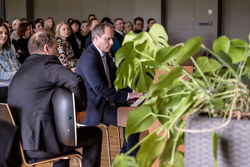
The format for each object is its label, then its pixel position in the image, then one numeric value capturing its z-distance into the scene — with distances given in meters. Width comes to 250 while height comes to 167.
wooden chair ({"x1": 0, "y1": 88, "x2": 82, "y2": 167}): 2.54
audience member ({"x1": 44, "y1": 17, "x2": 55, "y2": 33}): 9.68
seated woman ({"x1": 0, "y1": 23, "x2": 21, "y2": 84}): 5.16
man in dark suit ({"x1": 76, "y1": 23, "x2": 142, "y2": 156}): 3.61
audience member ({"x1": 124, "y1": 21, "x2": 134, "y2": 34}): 10.35
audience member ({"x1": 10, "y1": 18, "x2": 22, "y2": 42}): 8.01
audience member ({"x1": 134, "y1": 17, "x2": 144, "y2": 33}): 10.34
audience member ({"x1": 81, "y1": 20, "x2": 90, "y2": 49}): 9.93
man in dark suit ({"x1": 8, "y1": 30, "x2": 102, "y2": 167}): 2.73
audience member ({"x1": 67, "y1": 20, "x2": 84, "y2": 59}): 8.39
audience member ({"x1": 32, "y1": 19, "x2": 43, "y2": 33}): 9.76
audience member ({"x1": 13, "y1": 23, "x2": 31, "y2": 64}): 7.20
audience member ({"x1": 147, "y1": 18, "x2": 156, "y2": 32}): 11.71
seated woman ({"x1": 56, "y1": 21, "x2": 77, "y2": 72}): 6.59
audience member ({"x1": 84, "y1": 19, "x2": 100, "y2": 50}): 7.89
